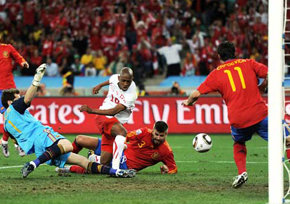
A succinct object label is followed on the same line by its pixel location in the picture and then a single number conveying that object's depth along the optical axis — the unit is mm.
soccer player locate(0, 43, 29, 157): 26719
